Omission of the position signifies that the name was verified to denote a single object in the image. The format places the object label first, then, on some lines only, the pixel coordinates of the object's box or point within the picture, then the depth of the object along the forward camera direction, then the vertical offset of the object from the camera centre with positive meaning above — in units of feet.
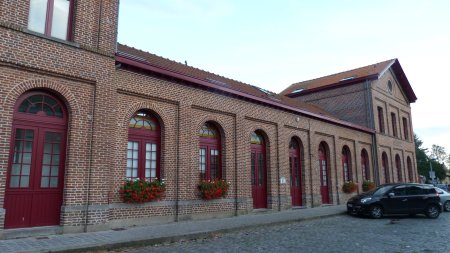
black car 48.26 -2.03
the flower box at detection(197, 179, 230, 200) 42.93 -0.05
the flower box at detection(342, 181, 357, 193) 70.38 -0.04
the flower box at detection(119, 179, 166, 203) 35.83 -0.28
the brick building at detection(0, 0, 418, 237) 30.07 +6.20
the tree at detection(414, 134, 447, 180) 203.41 +12.85
